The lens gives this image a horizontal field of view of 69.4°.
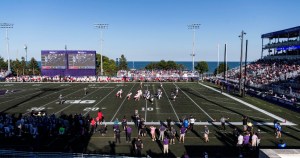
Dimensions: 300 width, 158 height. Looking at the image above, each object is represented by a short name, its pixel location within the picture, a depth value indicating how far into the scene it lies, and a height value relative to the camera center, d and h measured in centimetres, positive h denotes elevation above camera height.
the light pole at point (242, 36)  2710 +475
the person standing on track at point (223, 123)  1465 -338
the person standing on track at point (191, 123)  1451 -339
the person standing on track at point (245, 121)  1442 -319
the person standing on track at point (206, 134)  1255 -354
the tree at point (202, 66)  7605 +252
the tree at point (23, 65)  6781 +276
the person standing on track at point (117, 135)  1234 -354
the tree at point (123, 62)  9628 +483
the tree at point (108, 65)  7657 +351
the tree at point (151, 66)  9272 +316
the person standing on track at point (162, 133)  1273 -353
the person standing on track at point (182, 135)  1239 -357
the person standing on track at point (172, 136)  1234 -358
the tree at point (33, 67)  7246 +219
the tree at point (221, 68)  6715 +161
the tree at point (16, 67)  6910 +207
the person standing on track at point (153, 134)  1281 -362
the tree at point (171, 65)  8686 +331
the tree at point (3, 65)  7213 +283
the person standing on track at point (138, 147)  1080 -368
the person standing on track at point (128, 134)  1244 -352
